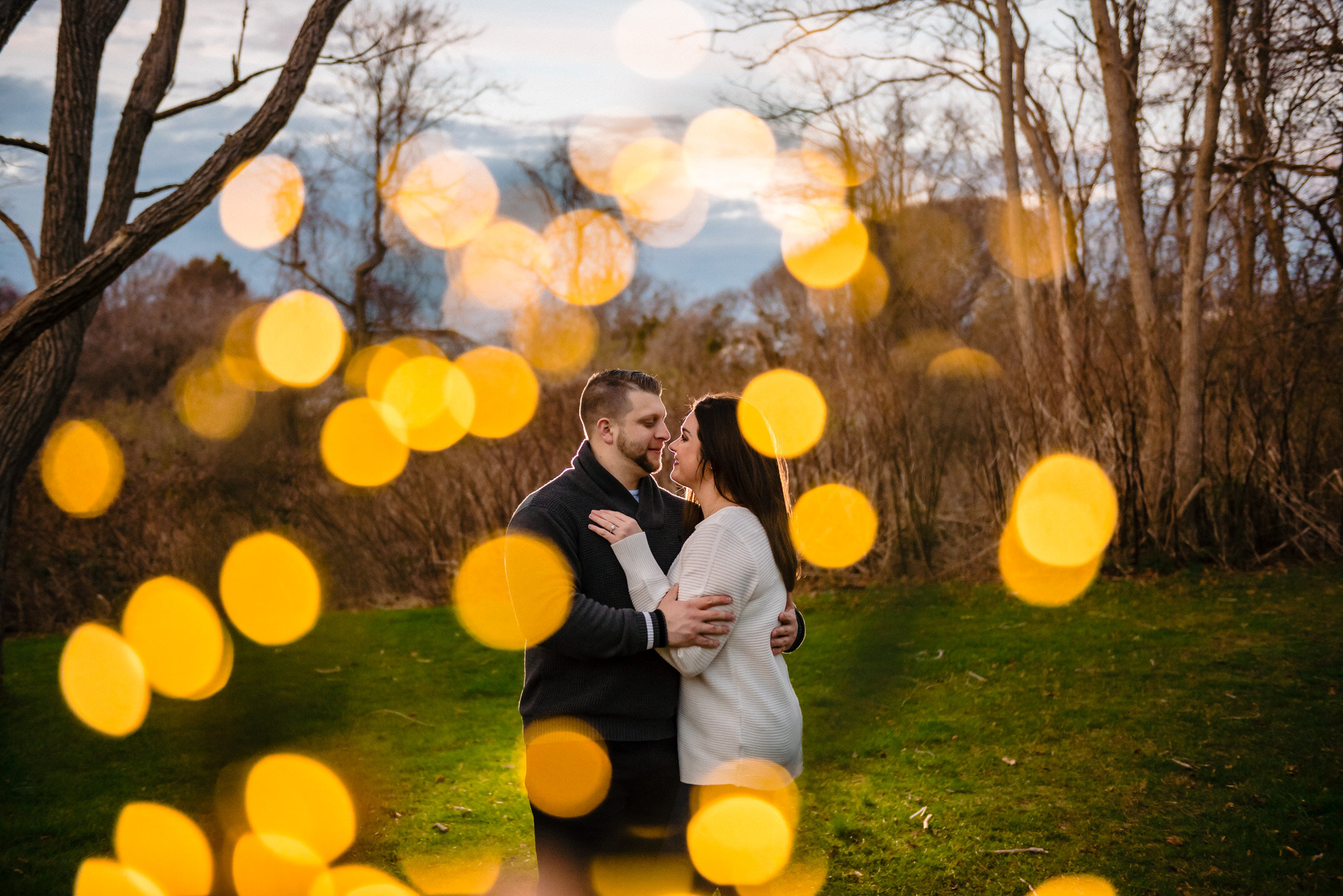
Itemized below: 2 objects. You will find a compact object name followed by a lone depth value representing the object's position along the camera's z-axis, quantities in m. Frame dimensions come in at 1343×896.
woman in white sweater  2.44
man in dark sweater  2.44
